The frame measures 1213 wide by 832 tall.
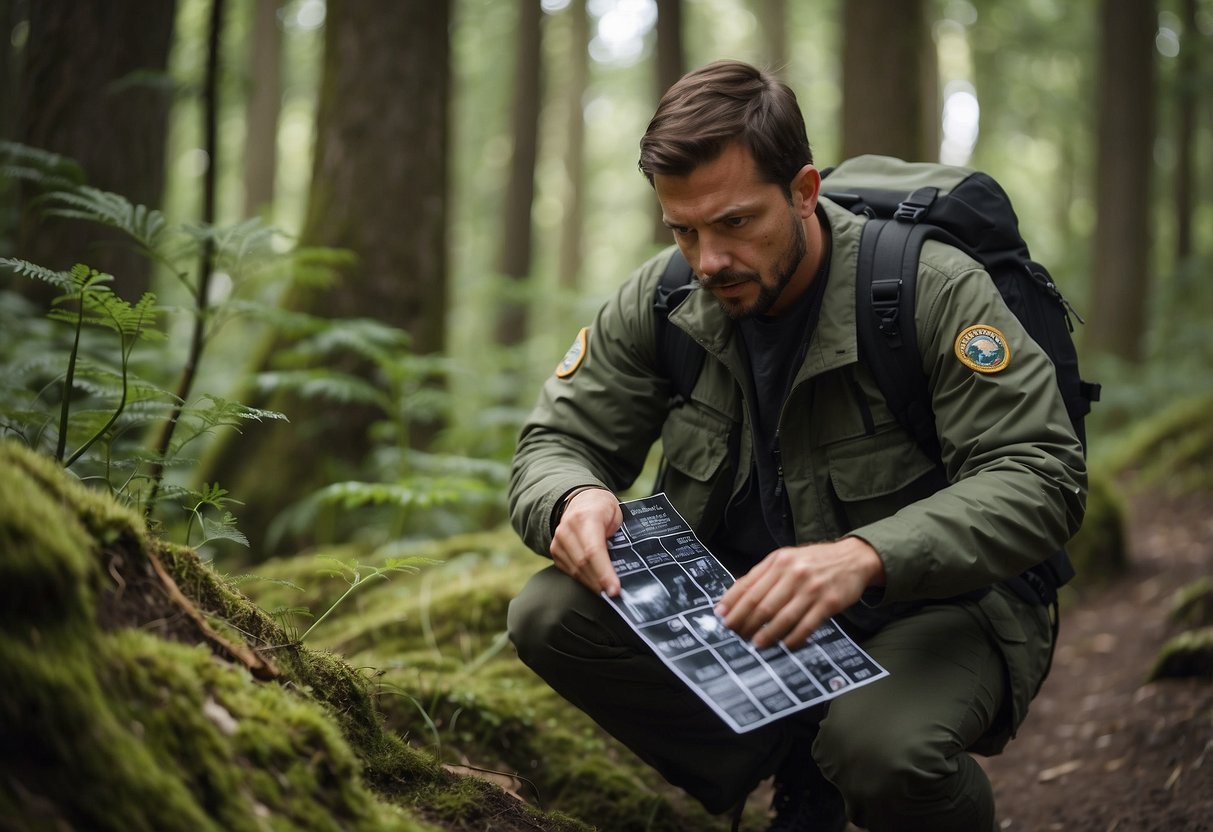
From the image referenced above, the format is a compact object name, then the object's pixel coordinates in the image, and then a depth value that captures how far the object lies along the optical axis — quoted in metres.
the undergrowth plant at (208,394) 2.64
